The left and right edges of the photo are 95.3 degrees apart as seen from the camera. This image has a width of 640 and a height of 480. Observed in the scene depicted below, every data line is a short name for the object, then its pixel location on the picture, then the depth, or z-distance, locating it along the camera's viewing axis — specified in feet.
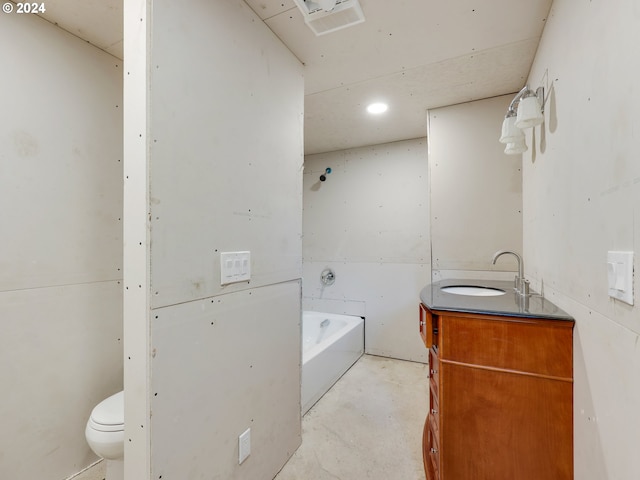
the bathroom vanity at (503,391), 3.74
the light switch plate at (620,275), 2.32
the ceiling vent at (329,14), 4.38
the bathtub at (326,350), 7.22
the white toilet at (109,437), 4.23
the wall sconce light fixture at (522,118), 4.58
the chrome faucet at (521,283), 5.12
